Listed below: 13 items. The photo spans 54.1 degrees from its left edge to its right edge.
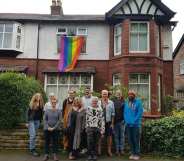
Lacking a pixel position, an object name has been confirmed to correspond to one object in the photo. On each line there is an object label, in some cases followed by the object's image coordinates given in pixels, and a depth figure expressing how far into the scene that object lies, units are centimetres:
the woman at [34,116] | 591
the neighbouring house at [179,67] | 1836
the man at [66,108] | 582
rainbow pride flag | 1187
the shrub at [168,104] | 1111
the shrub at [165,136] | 601
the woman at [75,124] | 560
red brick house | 1117
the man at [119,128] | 595
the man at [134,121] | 570
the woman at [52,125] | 559
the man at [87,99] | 590
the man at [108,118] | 580
